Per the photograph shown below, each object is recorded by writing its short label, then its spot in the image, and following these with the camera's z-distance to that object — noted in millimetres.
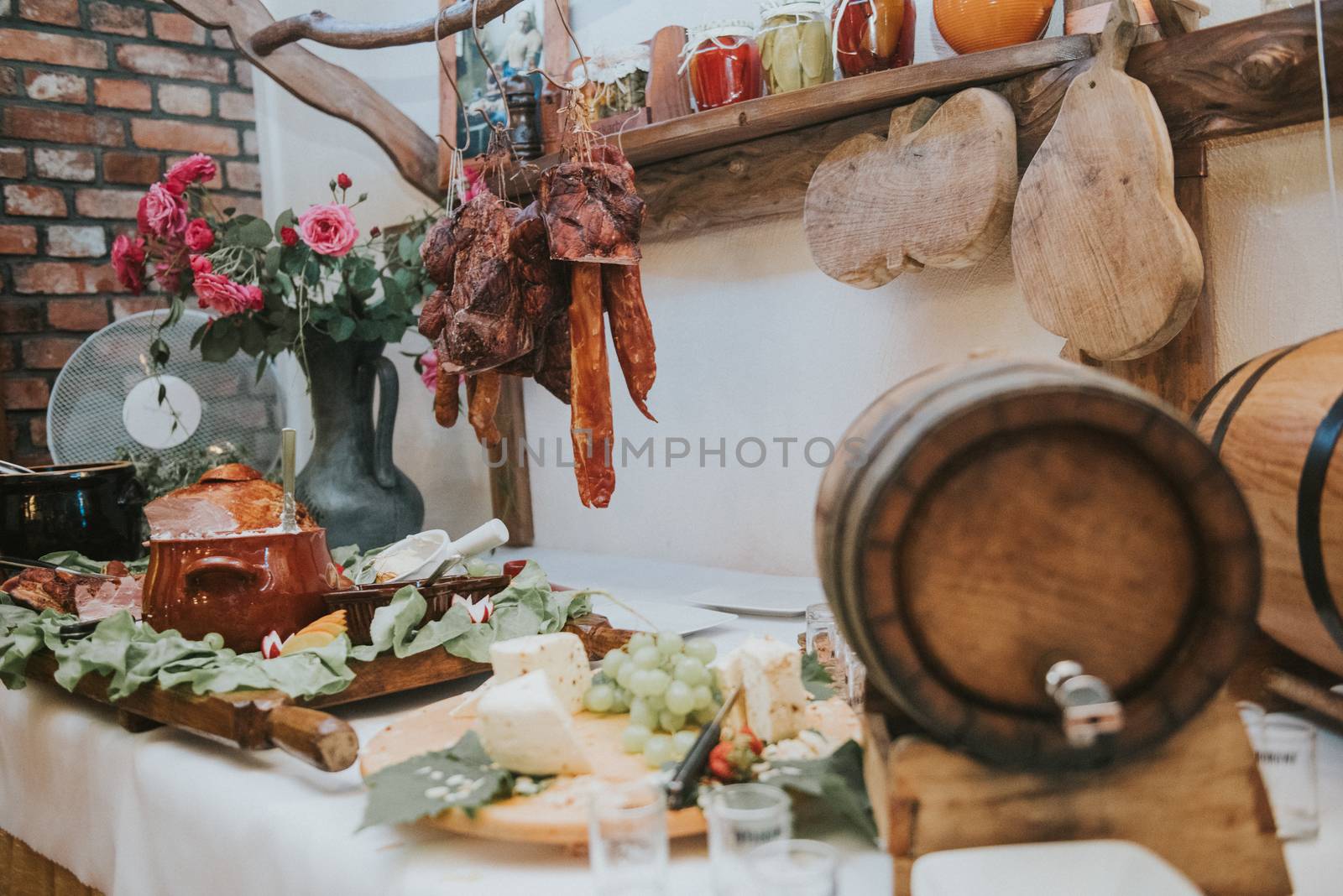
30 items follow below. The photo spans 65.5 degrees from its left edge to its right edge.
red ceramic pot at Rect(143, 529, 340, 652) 1017
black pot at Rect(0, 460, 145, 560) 1511
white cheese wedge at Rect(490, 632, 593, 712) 823
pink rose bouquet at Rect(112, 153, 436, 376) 1747
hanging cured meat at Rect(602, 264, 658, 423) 1282
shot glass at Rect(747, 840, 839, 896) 555
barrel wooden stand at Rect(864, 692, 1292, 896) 595
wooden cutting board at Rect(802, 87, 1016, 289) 1258
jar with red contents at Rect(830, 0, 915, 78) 1342
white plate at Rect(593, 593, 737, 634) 1288
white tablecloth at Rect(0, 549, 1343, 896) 672
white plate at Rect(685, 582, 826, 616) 1439
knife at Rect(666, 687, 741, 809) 676
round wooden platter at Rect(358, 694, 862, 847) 668
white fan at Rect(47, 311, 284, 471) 2121
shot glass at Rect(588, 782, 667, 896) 601
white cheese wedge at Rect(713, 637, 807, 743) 755
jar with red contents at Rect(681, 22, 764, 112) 1477
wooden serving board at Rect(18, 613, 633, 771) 770
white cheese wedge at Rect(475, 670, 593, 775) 706
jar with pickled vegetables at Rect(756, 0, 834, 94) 1420
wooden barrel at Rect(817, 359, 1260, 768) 554
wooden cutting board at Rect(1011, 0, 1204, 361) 1109
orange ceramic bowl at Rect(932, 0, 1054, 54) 1247
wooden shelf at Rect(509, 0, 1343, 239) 1104
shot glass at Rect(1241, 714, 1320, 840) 675
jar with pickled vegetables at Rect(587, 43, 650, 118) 1662
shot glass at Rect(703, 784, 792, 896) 585
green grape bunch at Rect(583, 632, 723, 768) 768
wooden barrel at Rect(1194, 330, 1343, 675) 708
